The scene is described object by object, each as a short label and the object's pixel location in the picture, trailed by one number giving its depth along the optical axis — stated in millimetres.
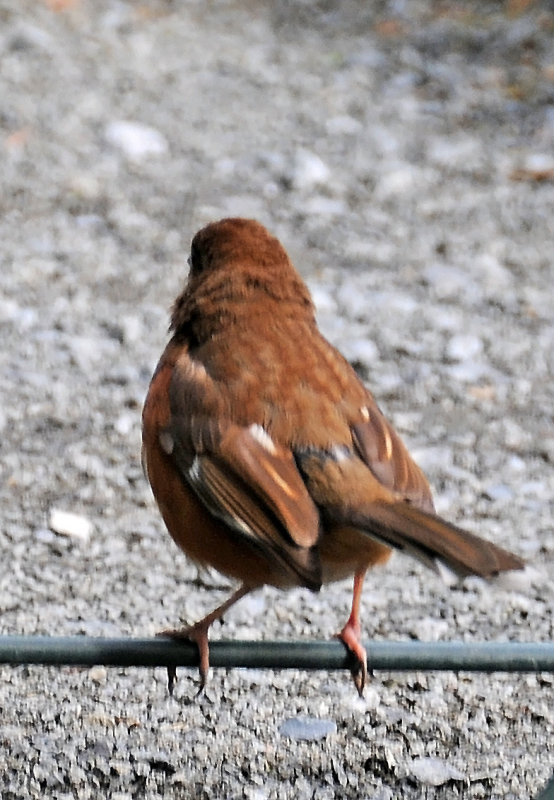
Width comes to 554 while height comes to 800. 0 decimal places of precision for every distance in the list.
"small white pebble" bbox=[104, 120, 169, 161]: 17000
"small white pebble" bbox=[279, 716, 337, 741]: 7906
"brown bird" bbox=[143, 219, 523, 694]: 6176
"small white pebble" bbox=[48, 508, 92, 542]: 10219
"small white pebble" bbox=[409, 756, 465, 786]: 7535
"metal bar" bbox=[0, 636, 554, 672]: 5703
